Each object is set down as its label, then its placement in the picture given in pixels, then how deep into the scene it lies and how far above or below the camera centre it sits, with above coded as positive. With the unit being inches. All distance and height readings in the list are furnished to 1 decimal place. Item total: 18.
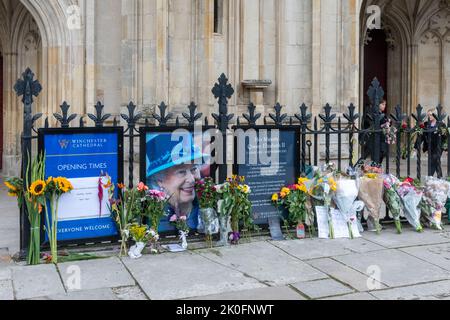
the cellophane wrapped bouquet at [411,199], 287.3 -22.6
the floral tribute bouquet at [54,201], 232.7 -19.4
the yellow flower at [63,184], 233.8 -12.5
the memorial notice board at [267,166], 273.0 -6.0
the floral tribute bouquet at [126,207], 246.8 -22.9
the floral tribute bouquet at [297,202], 271.9 -23.1
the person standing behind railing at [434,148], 314.8 +3.0
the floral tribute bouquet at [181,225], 253.8 -31.4
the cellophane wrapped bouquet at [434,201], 293.4 -24.0
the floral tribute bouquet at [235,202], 257.4 -21.9
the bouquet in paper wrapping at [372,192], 280.2 -18.7
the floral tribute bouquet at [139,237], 239.1 -34.9
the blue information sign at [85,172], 239.0 -7.8
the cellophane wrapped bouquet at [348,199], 272.7 -21.4
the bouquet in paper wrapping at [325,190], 271.1 -17.2
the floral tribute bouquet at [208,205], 257.1 -22.9
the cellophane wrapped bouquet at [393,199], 284.5 -22.3
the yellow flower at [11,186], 235.0 -13.4
